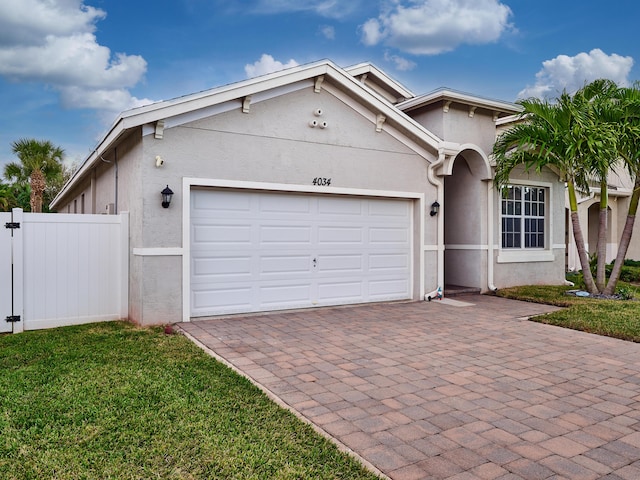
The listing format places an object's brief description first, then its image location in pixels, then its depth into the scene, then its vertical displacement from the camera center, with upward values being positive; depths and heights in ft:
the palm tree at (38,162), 66.49 +11.16
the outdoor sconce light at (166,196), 25.13 +2.33
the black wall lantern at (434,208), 34.71 +2.30
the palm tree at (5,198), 68.49 +6.40
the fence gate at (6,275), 24.18 -1.78
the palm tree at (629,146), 33.04 +6.66
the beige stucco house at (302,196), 25.93 +2.89
